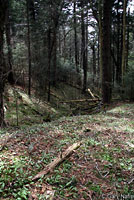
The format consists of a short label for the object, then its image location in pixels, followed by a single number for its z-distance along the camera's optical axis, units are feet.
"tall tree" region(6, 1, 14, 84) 36.76
